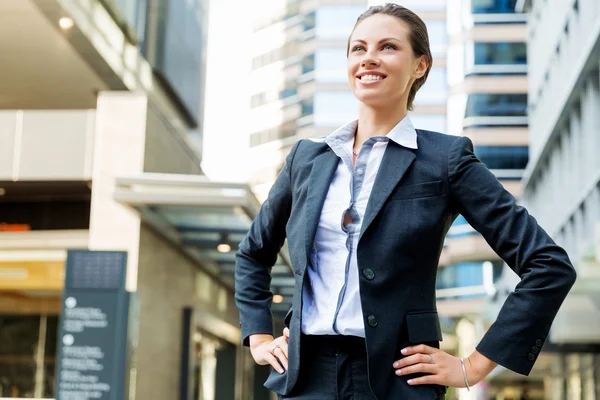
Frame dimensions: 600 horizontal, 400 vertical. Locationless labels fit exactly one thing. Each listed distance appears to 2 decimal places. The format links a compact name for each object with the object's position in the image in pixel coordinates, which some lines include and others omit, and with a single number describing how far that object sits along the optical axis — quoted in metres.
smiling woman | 2.38
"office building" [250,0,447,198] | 69.50
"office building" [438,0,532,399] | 64.19
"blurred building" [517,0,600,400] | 18.22
